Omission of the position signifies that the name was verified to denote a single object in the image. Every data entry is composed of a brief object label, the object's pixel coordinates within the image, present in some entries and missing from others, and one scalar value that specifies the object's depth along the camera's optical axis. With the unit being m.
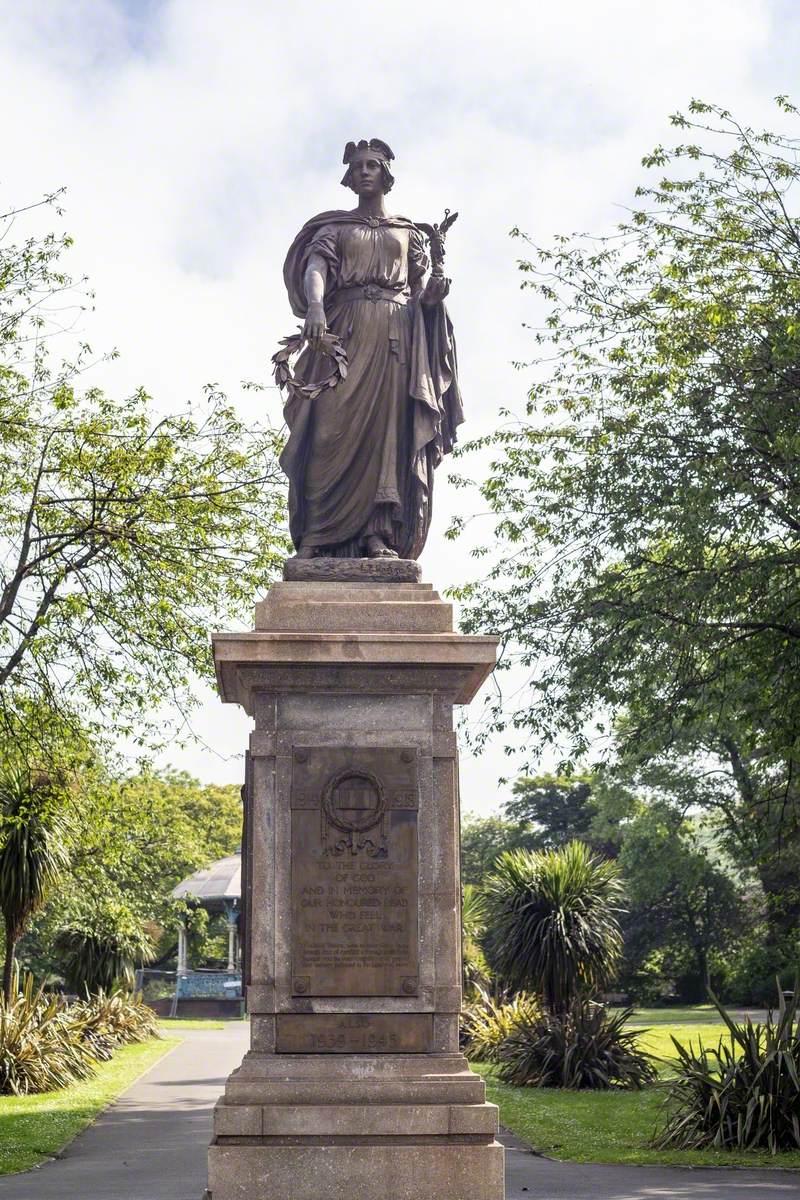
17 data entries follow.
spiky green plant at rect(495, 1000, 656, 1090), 19.50
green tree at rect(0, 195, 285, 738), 17.58
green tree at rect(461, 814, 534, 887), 65.75
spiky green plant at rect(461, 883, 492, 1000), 27.72
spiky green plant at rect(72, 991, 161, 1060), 24.98
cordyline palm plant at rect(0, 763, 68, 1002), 21.64
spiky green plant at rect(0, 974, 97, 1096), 18.36
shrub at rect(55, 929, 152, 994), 32.69
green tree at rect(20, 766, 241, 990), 19.14
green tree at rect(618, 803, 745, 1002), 48.09
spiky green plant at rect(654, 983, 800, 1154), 13.10
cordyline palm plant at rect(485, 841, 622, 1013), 22.03
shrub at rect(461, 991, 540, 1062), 22.23
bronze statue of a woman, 8.98
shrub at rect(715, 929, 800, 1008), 42.69
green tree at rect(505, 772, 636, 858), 63.64
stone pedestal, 7.26
